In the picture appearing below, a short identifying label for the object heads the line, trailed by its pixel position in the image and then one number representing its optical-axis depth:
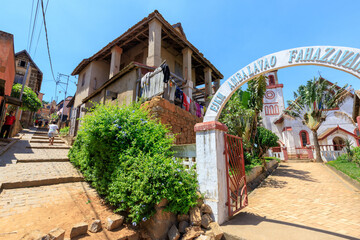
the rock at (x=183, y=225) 3.33
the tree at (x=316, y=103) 17.09
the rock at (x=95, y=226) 2.97
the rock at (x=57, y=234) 2.43
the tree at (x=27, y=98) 15.16
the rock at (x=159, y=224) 3.16
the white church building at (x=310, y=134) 19.17
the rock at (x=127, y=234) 2.97
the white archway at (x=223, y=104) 3.20
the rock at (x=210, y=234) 3.13
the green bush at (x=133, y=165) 3.30
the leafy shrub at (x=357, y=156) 10.76
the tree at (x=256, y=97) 10.47
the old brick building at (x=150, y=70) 9.13
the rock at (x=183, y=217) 3.47
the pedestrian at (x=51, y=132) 10.98
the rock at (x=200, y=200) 3.71
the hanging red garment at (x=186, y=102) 10.58
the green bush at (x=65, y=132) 17.93
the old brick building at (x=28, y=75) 22.84
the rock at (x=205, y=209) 3.67
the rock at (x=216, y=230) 3.19
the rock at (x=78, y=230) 2.75
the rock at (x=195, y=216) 3.34
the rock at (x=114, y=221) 3.12
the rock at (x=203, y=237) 3.03
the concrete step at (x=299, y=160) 17.95
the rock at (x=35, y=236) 2.38
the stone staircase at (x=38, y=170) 4.60
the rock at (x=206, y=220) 3.41
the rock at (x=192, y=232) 3.10
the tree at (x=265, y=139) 12.09
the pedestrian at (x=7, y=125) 9.59
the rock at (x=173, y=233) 3.14
